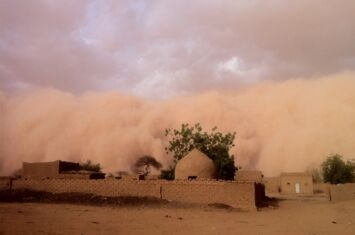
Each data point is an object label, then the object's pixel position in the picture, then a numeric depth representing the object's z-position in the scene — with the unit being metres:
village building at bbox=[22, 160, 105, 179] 30.16
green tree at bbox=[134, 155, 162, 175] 63.17
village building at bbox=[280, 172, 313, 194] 52.25
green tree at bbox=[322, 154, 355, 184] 47.62
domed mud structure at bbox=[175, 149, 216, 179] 28.20
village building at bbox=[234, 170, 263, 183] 43.30
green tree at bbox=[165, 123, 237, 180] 40.66
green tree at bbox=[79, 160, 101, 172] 53.34
